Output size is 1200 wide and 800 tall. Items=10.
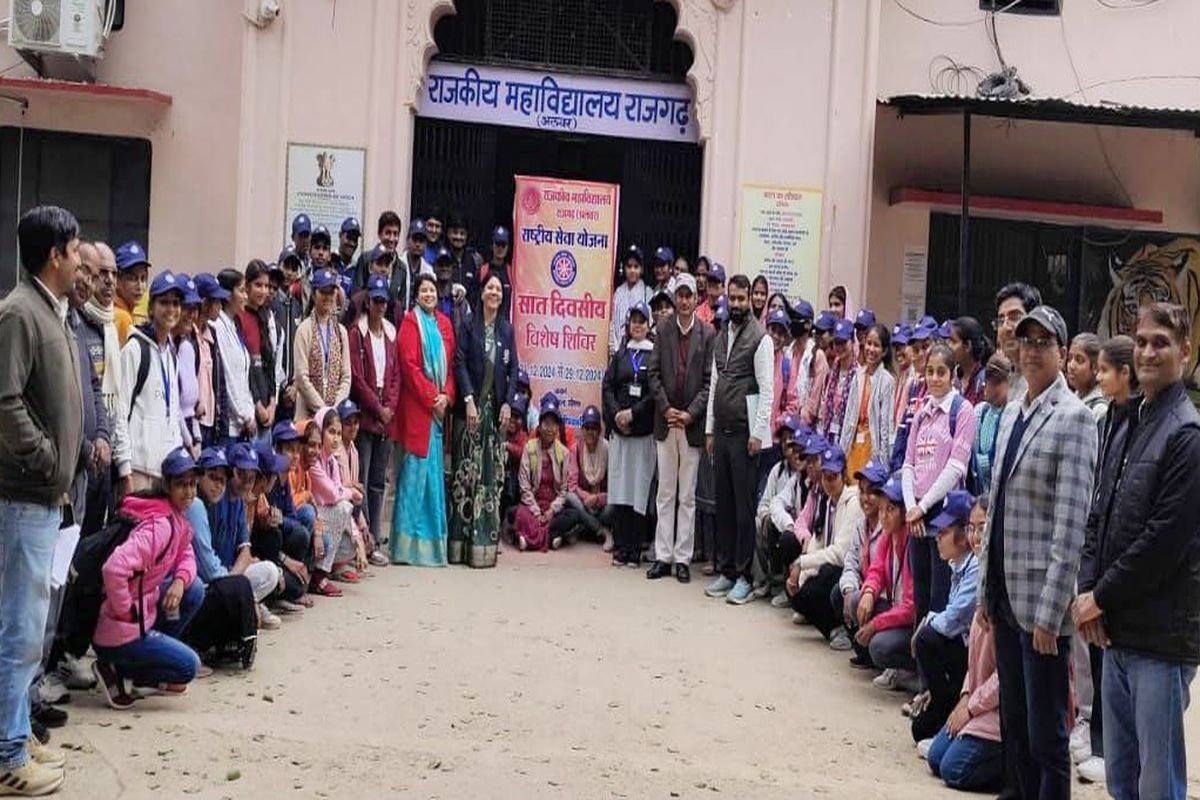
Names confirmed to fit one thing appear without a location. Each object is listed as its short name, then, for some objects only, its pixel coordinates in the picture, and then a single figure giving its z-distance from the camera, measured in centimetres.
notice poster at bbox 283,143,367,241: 1164
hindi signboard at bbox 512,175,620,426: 1116
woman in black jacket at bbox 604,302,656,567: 1020
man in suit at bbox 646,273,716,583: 979
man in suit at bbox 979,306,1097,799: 446
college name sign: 1246
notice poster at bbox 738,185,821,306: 1213
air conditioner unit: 1187
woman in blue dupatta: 972
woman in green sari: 982
